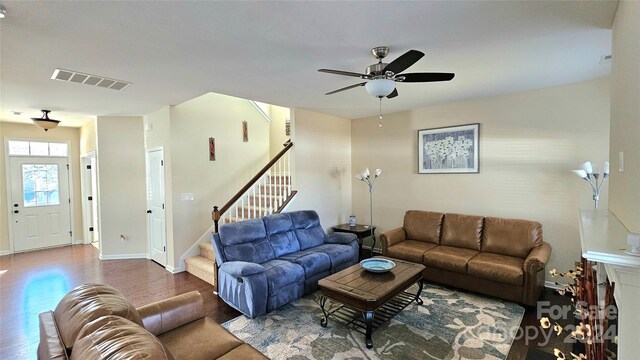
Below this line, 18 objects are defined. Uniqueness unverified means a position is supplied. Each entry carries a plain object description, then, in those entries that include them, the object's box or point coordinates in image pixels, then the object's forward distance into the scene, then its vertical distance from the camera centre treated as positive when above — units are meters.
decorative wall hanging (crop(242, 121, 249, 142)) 5.73 +0.87
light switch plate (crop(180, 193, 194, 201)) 4.71 -0.33
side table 4.95 -0.99
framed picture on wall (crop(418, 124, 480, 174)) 4.35 +0.35
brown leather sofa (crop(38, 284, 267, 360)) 1.07 -0.70
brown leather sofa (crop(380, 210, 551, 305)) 3.23 -1.07
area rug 2.46 -1.53
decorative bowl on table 3.10 -1.03
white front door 5.78 -0.49
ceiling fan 2.33 +0.80
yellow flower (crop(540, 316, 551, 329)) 1.36 -0.76
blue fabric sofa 3.09 -1.07
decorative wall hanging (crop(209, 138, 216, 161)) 5.13 +0.49
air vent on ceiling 2.97 +1.09
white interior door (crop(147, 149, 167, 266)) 4.88 -0.52
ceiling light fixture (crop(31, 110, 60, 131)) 4.51 +0.90
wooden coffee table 2.56 -1.11
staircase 4.36 -0.47
